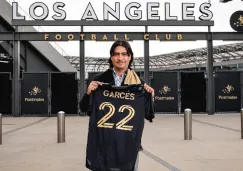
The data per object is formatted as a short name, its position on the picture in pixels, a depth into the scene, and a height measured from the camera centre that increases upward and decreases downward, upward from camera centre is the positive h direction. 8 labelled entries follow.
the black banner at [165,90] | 22.80 -0.05
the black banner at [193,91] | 22.61 -0.12
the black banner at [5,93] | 22.16 -0.17
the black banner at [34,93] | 22.41 -0.18
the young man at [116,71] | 3.06 +0.15
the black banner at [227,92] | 22.91 -0.20
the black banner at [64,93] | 22.34 -0.19
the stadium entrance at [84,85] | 22.00 +0.60
